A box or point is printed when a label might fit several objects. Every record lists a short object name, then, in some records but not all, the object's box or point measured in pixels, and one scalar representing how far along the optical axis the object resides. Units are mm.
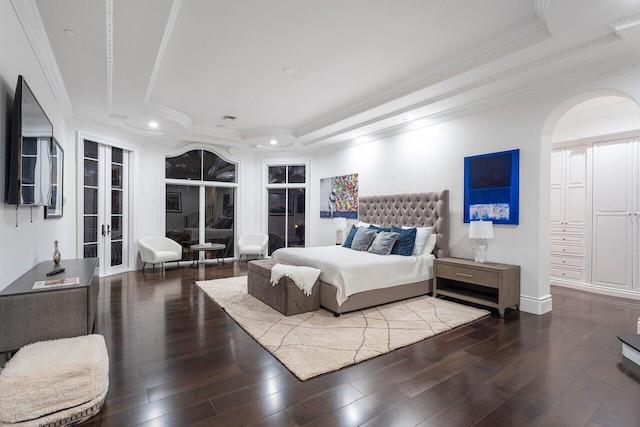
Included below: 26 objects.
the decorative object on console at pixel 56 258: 3219
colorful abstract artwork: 6547
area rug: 2631
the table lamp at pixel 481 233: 3955
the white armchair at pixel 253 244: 7316
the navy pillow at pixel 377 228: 5119
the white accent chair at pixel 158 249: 6074
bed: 3701
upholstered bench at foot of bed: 3639
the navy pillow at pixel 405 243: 4508
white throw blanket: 3668
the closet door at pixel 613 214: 4457
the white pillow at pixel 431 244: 4652
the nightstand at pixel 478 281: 3672
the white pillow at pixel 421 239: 4602
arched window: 7133
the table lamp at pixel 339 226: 6508
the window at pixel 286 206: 8016
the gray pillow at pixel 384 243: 4555
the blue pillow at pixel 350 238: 5409
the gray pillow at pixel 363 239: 4980
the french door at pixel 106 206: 5594
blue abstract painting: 3955
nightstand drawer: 3710
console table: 2039
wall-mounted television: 2258
